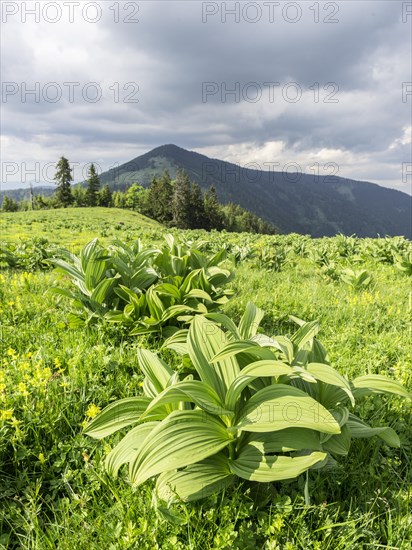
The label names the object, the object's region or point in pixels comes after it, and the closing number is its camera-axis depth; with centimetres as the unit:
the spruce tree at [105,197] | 8312
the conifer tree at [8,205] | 8794
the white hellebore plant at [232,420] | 164
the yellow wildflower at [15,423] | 208
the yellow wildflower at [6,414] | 211
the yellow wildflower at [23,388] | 229
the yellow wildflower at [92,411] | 224
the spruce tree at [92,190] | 7874
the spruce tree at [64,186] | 7375
